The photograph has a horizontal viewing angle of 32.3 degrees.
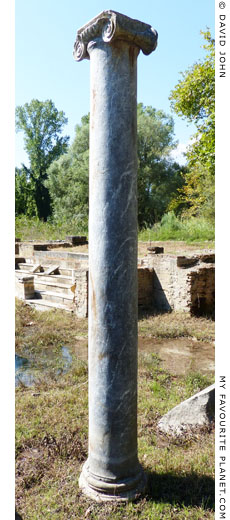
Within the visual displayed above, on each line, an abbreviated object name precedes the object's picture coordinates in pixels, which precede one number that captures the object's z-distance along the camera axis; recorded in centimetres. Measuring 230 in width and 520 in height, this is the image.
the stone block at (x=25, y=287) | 1041
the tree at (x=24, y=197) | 3388
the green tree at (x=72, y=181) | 2664
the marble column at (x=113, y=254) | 249
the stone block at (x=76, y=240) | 1731
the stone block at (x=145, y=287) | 900
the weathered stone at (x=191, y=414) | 353
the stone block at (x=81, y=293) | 848
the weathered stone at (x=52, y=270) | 1159
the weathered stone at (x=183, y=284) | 826
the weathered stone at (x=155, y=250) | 1054
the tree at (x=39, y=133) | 3481
